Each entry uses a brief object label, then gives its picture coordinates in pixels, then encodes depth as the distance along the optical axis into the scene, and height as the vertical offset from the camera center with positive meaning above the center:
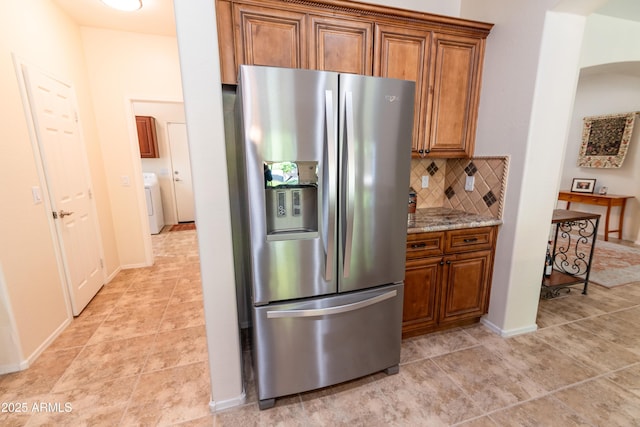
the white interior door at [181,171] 5.56 -0.18
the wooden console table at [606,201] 4.51 -0.68
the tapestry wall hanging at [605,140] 4.50 +0.33
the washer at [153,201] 4.98 -0.70
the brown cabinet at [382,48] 1.62 +0.72
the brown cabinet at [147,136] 5.15 +0.48
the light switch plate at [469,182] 2.34 -0.19
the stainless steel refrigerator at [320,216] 1.29 -0.28
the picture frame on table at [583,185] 5.02 -0.46
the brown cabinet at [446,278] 2.00 -0.87
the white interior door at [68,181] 2.24 -0.16
